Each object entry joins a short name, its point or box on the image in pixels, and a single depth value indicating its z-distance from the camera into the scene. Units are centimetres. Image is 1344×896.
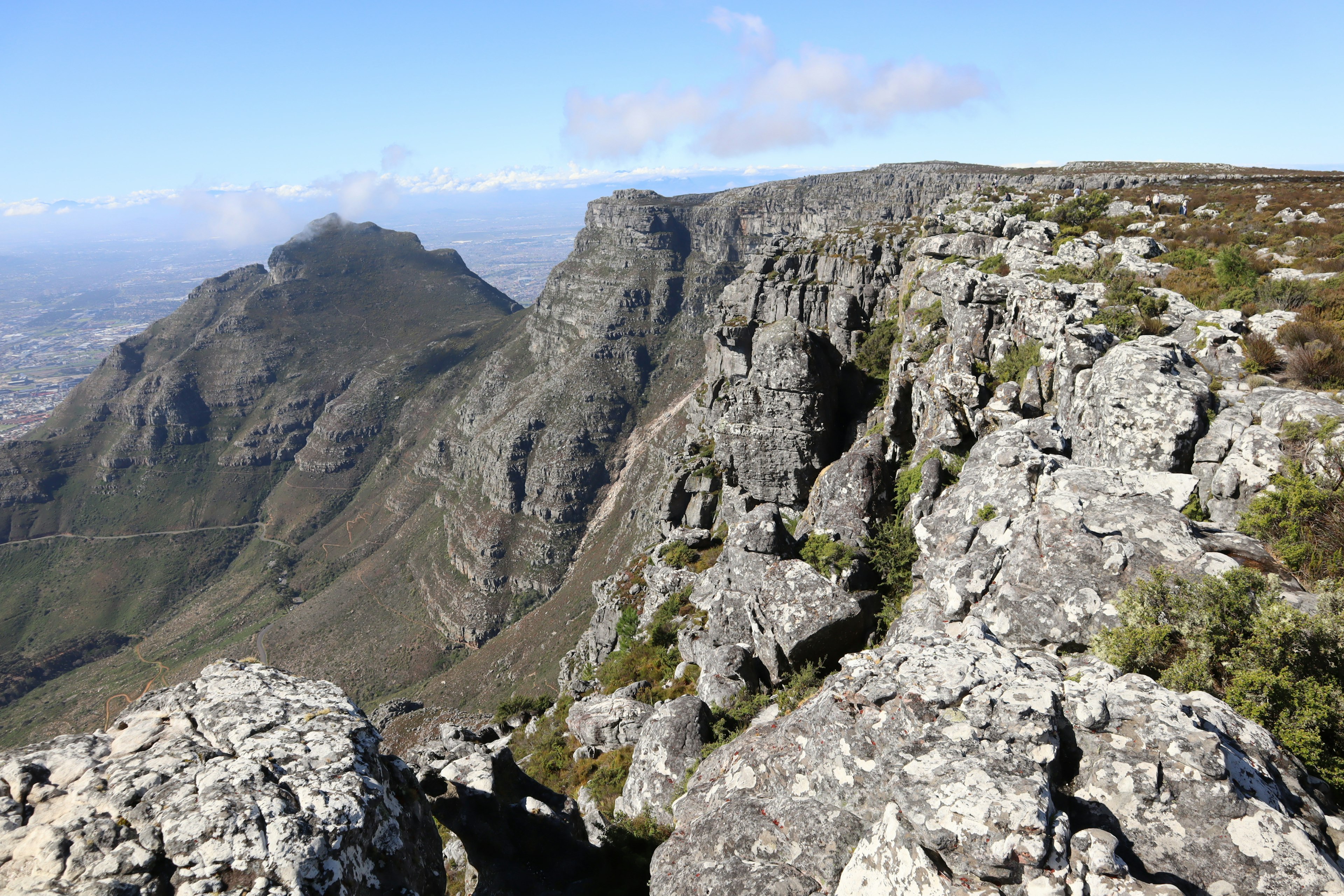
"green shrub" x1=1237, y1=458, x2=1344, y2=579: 957
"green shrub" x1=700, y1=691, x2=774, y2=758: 1492
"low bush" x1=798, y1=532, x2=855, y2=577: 1755
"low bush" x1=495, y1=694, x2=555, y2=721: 3111
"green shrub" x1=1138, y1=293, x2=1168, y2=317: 1919
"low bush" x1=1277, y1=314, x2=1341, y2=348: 1512
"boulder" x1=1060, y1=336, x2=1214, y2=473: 1309
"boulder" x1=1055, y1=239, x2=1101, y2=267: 2615
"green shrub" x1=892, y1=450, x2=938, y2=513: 2030
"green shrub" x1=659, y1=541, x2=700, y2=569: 3166
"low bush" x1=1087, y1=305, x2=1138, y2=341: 1803
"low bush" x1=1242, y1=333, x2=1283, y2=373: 1494
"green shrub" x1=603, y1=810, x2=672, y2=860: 1245
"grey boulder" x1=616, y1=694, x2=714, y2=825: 1393
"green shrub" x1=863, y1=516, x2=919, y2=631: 1672
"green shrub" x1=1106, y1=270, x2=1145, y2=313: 1998
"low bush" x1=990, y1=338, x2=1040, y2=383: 2011
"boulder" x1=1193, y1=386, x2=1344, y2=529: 1127
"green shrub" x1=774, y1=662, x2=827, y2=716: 1426
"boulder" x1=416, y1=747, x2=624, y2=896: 1121
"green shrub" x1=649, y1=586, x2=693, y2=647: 2588
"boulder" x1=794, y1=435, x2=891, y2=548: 2027
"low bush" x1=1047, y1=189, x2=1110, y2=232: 3506
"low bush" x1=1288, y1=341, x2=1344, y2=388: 1398
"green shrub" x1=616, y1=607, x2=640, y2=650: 2995
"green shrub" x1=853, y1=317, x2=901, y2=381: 3297
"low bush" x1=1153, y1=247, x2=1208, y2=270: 2448
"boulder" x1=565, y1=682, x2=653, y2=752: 1903
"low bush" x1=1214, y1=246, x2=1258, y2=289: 2080
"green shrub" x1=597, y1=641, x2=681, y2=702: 2408
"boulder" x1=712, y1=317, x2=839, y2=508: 2886
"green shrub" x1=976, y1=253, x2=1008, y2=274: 2769
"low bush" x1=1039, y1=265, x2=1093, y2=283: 2372
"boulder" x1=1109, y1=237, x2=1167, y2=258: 2619
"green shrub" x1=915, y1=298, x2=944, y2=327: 2742
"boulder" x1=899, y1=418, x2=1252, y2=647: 1017
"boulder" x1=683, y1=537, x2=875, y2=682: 1586
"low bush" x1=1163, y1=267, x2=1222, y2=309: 2027
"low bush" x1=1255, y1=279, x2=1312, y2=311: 1805
